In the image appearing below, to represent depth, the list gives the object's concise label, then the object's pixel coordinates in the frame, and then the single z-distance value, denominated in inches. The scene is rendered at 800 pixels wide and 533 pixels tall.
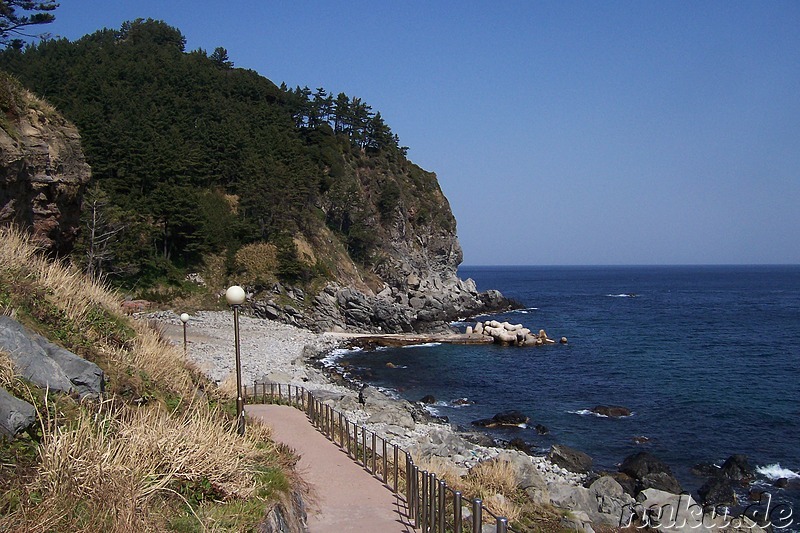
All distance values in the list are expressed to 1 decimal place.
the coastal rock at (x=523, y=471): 604.1
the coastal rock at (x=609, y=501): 581.6
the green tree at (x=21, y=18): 1059.5
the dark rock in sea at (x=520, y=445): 917.8
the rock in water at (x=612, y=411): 1120.2
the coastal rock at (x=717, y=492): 720.3
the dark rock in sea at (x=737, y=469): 791.7
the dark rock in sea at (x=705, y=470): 817.5
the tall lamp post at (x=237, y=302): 447.2
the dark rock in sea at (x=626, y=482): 747.4
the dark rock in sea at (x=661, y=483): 751.1
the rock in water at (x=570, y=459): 826.8
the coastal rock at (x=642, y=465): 797.2
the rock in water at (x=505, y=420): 1062.0
